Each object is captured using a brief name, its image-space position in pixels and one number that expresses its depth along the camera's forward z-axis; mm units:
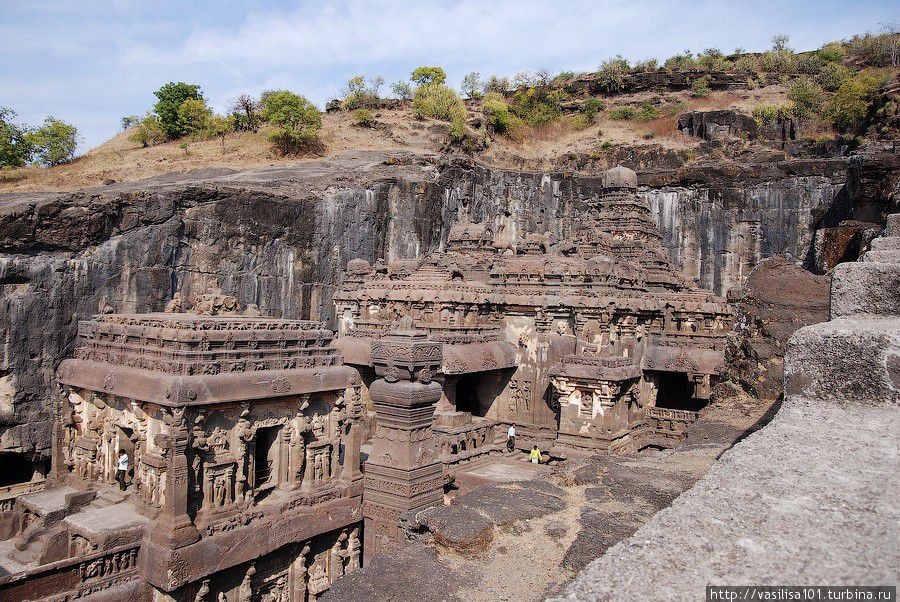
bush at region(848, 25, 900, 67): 55812
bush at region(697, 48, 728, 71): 65562
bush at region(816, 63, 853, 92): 53844
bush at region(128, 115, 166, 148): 46281
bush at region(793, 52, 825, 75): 61469
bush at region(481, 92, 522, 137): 56594
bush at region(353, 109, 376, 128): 50875
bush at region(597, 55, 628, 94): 65000
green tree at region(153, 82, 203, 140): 46500
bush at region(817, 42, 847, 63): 61375
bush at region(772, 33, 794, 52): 70938
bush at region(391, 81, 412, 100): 61172
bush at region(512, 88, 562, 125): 60344
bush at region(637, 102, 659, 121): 57906
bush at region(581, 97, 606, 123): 60594
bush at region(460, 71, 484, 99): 69312
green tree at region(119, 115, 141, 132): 55478
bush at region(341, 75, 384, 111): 56312
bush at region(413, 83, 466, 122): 53250
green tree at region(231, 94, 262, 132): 47656
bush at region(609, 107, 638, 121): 59500
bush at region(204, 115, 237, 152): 45469
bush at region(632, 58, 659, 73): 67550
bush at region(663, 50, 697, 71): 68062
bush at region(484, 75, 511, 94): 68125
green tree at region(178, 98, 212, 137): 46281
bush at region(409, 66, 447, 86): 61344
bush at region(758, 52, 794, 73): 63562
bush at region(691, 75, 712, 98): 60906
